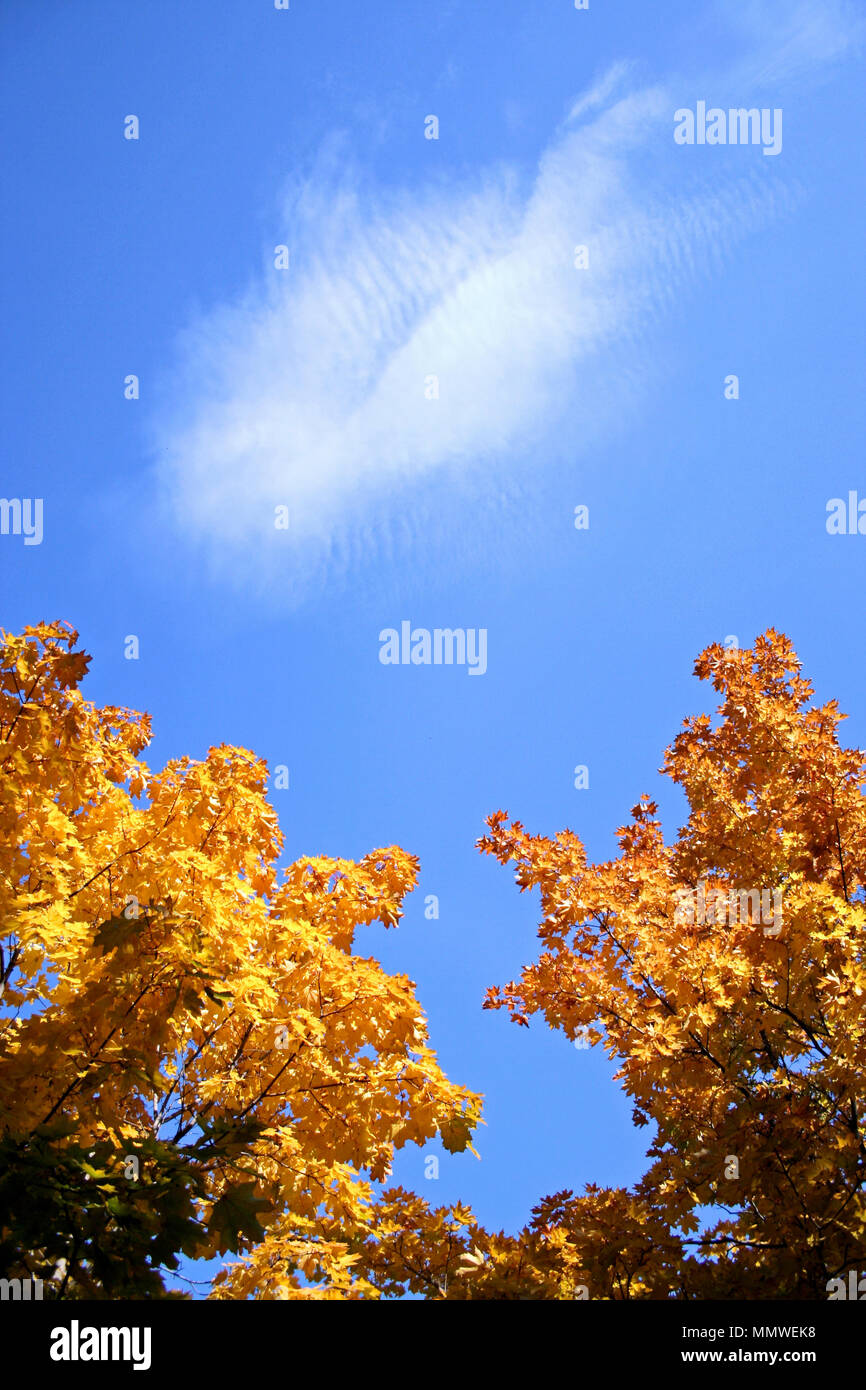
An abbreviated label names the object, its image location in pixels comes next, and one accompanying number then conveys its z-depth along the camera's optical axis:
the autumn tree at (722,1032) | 6.70
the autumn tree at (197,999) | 5.65
